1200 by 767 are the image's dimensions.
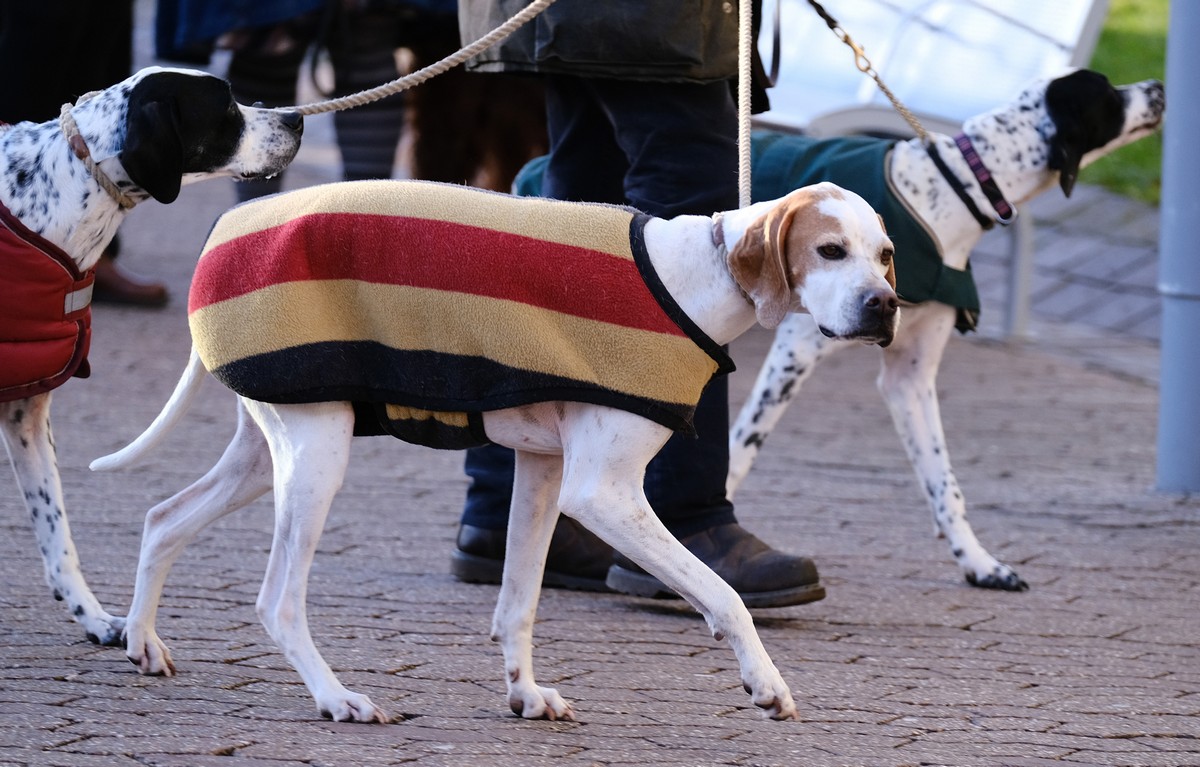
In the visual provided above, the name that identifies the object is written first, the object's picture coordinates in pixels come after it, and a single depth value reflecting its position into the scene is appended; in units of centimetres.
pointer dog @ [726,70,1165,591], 1001
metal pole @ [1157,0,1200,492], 1232
